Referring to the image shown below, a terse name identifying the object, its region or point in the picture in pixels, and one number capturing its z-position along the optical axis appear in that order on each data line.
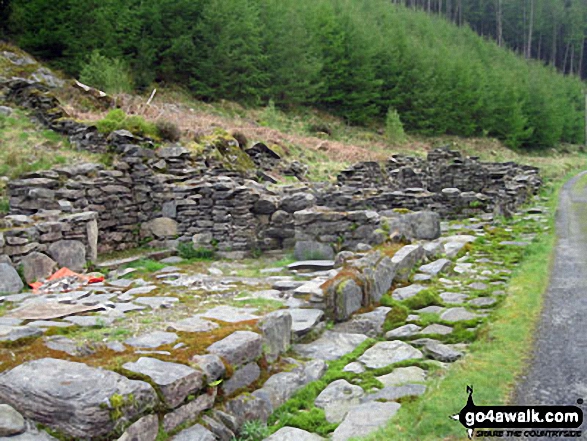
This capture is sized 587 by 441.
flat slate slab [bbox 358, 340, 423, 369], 5.39
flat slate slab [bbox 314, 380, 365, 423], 4.38
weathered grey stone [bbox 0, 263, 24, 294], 7.72
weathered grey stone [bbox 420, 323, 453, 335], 6.13
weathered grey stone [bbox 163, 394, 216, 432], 3.75
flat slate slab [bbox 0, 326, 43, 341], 4.50
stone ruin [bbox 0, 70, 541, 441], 3.64
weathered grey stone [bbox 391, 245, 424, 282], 8.31
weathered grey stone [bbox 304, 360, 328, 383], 5.01
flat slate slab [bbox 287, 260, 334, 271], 9.20
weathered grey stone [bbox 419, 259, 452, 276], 8.74
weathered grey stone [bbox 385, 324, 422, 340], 6.16
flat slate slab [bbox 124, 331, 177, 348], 4.59
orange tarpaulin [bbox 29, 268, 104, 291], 8.20
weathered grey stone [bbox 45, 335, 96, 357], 4.30
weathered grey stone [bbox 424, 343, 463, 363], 5.42
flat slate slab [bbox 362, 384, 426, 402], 4.56
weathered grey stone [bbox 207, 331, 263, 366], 4.48
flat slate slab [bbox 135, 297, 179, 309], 6.58
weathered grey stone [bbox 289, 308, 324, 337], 5.87
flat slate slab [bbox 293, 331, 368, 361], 5.59
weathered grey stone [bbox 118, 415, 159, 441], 3.43
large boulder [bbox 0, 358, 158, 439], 3.29
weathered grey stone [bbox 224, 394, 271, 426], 4.21
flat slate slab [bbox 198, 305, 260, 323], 5.66
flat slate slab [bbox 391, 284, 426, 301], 7.52
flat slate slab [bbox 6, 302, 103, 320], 5.71
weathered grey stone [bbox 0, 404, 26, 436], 3.18
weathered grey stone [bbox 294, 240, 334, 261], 10.23
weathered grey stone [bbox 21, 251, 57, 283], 8.39
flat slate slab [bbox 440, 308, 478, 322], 6.53
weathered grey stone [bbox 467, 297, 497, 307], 7.07
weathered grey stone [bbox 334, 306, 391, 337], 6.40
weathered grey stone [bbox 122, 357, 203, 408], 3.77
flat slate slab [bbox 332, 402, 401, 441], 3.99
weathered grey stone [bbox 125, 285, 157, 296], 7.41
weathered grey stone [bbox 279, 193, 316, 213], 11.84
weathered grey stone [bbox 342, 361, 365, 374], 5.17
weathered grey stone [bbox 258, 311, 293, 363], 5.11
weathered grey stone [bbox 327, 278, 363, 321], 6.60
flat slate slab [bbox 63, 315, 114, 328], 5.42
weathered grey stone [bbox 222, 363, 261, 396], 4.37
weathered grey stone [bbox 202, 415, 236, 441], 3.94
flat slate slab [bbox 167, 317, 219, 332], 5.09
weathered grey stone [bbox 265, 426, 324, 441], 4.00
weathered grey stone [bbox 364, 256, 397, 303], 7.29
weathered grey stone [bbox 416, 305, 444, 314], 6.87
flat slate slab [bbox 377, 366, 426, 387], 4.90
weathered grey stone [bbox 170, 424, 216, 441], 3.73
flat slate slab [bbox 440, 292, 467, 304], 7.35
